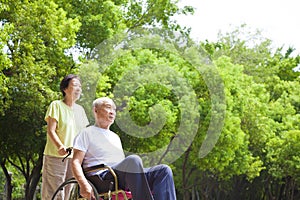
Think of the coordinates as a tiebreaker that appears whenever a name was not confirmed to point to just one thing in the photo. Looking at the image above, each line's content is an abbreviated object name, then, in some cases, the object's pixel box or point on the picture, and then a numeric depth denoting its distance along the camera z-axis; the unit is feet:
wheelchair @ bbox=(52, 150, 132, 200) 17.63
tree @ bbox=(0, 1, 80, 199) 59.36
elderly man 17.54
